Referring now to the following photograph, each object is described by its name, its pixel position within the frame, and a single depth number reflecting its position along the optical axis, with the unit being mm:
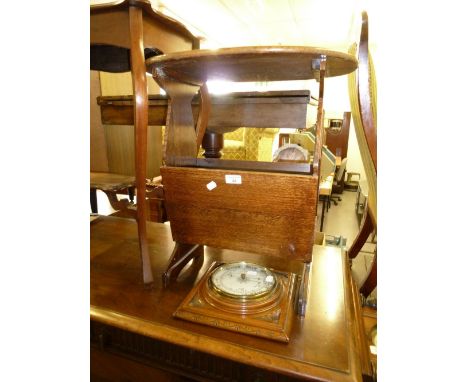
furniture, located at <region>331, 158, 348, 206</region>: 5008
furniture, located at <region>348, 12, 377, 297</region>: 764
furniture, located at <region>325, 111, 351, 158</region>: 5933
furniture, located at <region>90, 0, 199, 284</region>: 792
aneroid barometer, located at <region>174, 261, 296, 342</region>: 706
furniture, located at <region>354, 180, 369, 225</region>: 3258
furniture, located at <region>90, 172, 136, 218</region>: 1139
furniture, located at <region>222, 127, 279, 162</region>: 4863
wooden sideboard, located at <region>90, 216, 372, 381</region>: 639
